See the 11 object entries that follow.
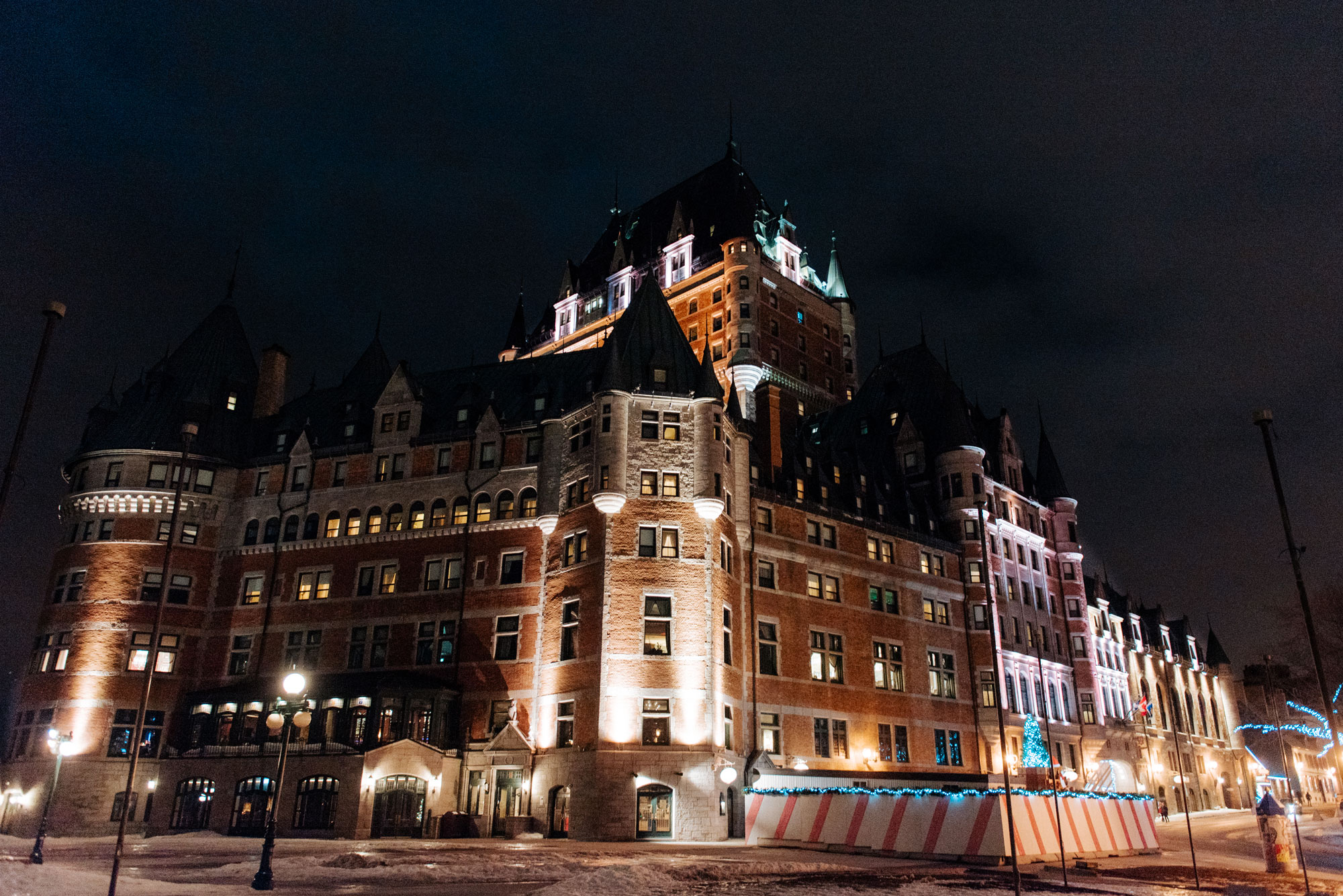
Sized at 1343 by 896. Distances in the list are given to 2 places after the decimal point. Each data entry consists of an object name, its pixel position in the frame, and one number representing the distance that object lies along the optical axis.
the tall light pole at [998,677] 19.33
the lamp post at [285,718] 20.91
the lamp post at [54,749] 24.69
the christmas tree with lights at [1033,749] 50.81
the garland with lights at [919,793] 31.59
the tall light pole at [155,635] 24.87
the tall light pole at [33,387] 20.59
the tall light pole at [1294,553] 21.97
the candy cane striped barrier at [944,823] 30.75
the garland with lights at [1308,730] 77.81
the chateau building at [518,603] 43.38
